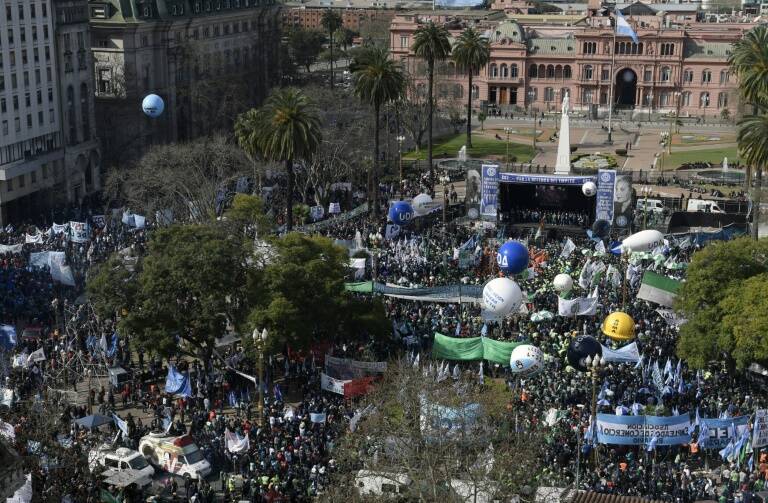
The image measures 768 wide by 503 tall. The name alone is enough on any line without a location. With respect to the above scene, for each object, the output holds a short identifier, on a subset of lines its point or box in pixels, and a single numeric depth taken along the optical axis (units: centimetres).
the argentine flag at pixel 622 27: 12231
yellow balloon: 5638
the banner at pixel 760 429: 4578
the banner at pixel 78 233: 7519
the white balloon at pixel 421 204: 8450
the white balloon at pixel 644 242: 7062
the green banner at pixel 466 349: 5459
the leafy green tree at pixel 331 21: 17000
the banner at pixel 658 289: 6081
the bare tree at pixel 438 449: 3766
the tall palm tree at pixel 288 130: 7450
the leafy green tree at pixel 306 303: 5450
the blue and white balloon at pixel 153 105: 9438
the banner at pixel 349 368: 5278
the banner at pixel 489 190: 8438
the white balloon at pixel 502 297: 5909
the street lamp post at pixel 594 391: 4447
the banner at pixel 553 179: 8256
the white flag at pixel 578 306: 5938
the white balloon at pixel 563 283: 6244
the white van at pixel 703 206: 8669
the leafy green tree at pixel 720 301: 5294
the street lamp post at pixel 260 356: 4909
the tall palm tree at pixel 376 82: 8938
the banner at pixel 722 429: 4600
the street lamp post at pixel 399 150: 9981
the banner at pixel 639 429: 4578
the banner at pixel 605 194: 8162
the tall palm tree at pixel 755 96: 7556
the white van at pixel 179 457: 4638
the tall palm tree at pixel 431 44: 10569
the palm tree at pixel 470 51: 11775
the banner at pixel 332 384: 5150
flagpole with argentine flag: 12325
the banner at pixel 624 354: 5291
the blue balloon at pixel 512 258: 6631
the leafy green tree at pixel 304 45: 16088
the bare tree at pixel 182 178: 8194
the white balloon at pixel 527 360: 5194
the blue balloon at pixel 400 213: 8088
